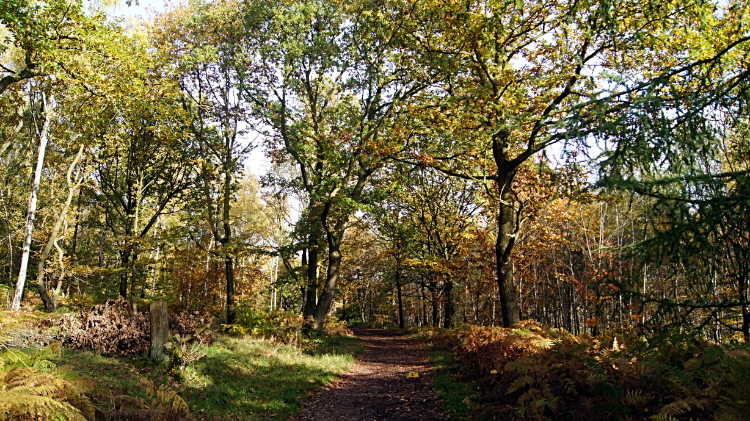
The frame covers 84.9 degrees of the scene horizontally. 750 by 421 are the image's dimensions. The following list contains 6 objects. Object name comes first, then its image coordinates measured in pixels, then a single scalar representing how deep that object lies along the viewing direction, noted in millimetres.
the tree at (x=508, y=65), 8094
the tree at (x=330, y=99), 14359
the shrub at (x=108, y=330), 8766
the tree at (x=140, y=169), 12000
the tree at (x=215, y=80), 15992
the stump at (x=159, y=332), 8555
